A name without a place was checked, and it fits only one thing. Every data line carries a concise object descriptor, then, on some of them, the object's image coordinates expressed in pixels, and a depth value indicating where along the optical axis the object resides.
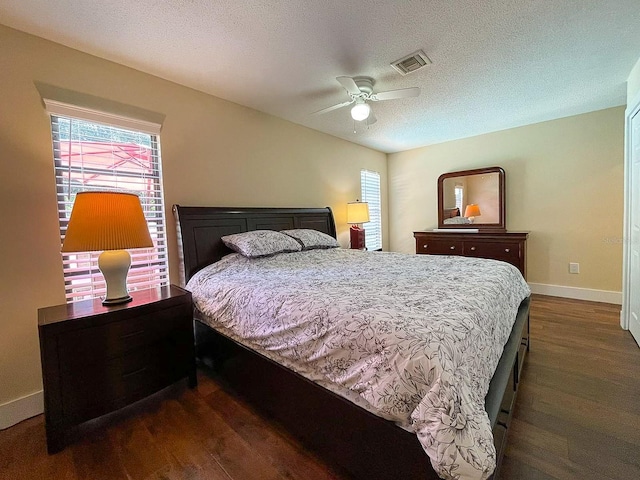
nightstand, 1.47
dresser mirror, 4.16
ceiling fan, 2.25
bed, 1.03
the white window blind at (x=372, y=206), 4.84
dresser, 3.73
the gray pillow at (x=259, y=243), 2.50
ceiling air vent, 2.14
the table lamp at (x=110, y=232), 1.57
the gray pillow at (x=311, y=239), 3.02
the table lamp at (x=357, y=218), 4.11
